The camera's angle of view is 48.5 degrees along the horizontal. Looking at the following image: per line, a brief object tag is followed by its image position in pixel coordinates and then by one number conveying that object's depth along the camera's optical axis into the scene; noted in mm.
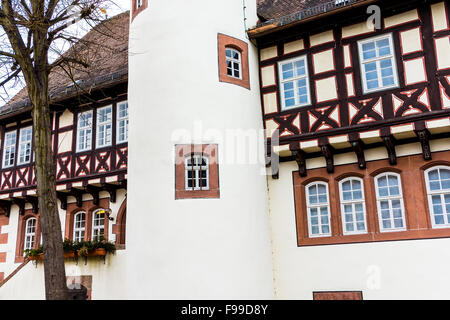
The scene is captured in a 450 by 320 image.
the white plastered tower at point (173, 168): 10648
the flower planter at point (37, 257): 13734
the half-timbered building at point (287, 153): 10688
